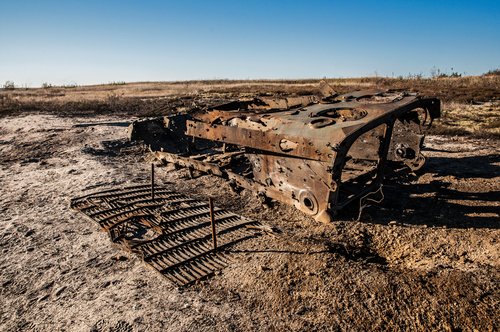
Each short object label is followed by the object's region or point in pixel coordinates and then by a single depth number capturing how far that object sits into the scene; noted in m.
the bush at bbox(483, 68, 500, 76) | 36.66
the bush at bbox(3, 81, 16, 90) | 47.77
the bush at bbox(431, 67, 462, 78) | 36.97
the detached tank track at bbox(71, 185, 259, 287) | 4.40
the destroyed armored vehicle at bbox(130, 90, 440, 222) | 4.66
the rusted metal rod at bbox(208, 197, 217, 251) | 4.55
